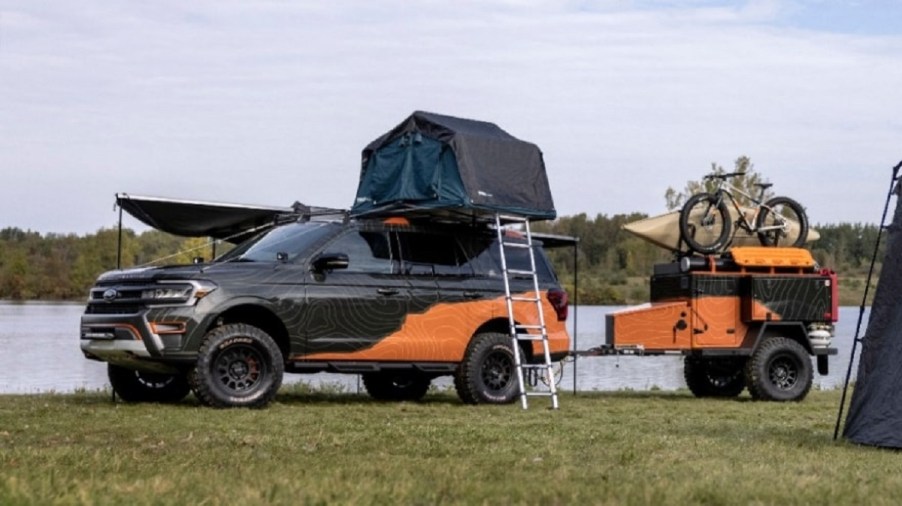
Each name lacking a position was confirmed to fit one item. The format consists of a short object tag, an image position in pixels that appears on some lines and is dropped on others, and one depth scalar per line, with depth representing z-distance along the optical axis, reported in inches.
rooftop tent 567.5
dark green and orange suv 505.0
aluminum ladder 569.6
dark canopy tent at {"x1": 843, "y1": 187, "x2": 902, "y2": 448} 404.8
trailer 649.6
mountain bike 674.2
